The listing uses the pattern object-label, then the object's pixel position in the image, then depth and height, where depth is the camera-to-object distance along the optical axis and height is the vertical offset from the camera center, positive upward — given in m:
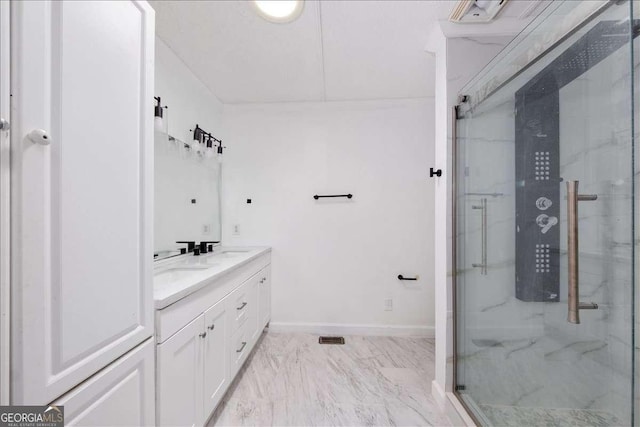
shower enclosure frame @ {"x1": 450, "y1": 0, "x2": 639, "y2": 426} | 1.47 -0.13
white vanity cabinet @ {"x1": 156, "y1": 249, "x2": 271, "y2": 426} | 0.93 -0.64
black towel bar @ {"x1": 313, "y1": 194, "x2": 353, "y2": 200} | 2.45 +0.18
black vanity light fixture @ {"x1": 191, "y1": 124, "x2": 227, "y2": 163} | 2.00 +0.62
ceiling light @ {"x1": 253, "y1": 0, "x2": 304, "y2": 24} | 1.33 +1.13
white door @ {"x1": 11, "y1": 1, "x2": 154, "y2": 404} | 0.51 +0.06
